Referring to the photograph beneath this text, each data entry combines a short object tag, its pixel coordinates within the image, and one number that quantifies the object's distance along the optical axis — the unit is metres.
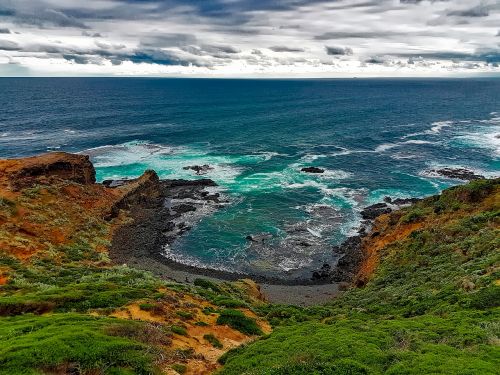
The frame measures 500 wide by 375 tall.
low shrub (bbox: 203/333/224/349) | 24.56
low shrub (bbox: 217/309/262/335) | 28.20
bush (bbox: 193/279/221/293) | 39.38
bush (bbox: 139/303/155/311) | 27.06
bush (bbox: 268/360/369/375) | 15.63
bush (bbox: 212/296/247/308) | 33.41
